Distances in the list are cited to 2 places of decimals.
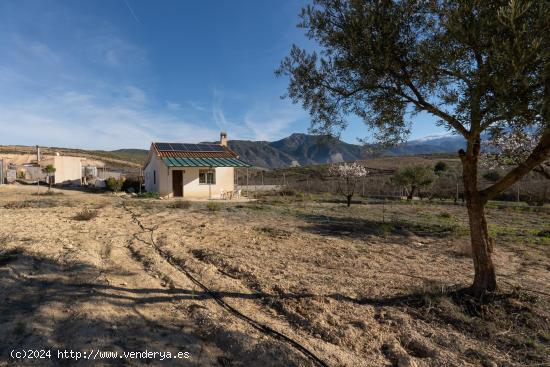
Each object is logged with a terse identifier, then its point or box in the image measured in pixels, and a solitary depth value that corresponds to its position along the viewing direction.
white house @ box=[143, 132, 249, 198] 24.23
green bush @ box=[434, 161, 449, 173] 40.97
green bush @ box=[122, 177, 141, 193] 29.95
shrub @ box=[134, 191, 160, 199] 23.47
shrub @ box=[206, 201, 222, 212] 15.98
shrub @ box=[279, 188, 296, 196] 28.78
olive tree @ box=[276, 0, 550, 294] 3.38
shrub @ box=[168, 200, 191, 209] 17.09
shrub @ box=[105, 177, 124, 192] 28.22
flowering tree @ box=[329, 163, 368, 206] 27.52
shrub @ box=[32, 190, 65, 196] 22.46
